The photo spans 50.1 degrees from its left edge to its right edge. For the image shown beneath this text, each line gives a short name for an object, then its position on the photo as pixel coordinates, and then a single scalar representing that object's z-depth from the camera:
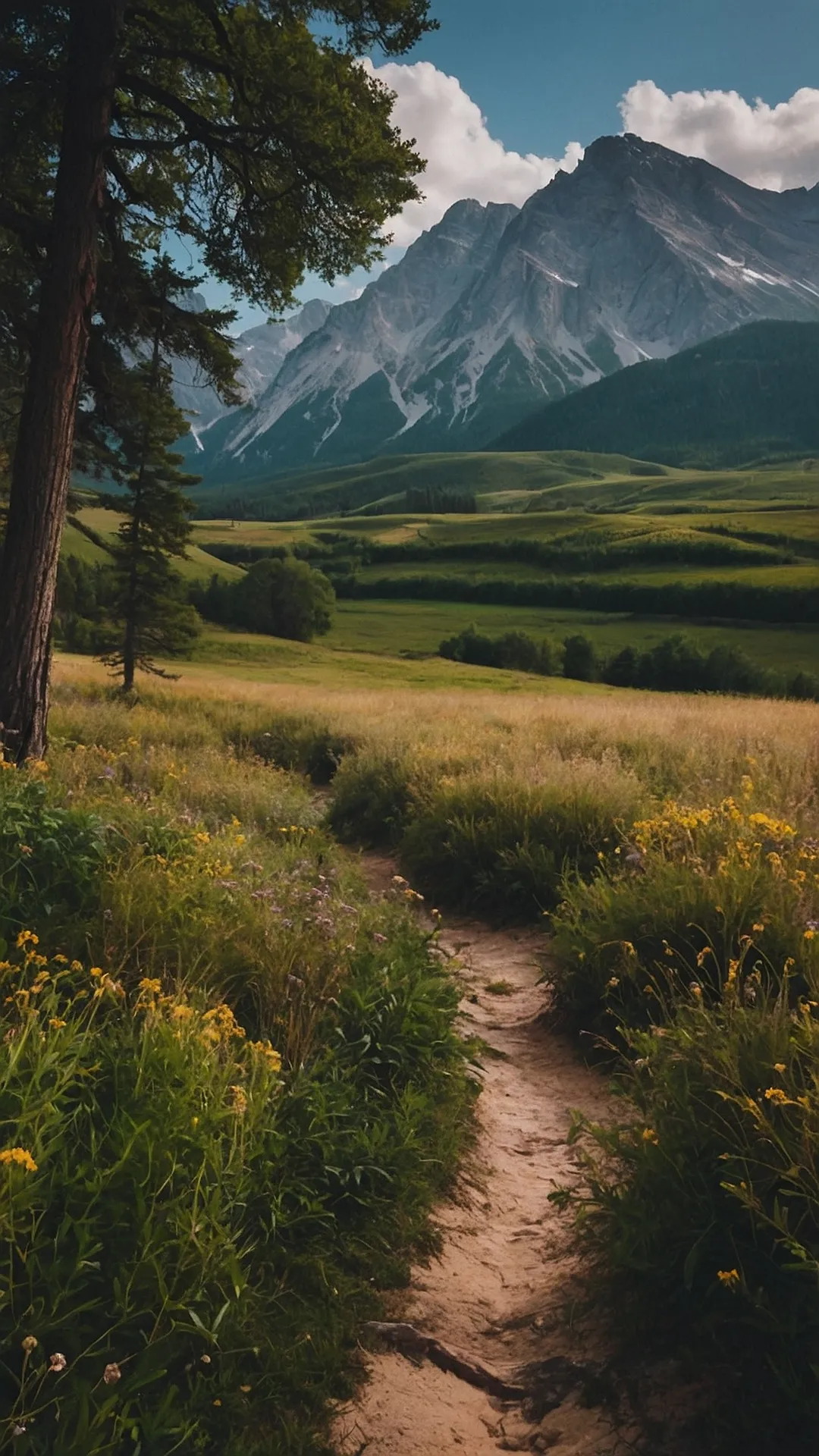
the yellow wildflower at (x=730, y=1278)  2.89
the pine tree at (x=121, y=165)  8.09
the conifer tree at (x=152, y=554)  27.95
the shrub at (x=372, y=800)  11.68
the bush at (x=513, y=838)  8.63
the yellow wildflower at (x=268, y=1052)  3.76
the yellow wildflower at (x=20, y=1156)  2.52
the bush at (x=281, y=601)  101.25
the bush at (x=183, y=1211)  2.61
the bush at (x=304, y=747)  17.05
